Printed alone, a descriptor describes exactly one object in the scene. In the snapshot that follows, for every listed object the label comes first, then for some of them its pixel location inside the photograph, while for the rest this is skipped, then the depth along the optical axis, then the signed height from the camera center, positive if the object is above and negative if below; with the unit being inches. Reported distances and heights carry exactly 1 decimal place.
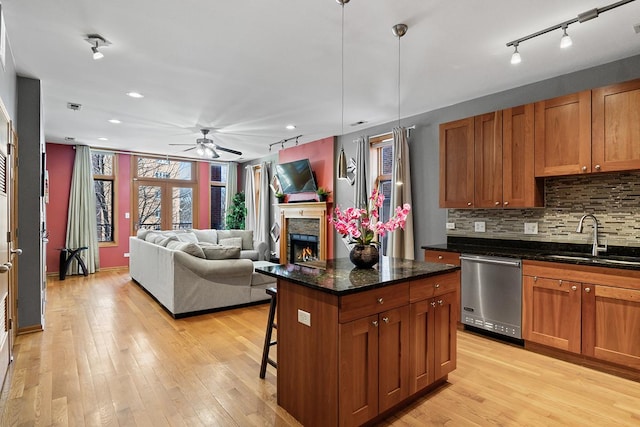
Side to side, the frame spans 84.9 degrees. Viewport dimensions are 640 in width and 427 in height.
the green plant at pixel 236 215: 345.1 -2.9
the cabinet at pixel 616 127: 110.9 +27.3
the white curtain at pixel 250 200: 332.5 +11.7
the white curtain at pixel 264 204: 311.1 +7.1
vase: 98.5 -12.5
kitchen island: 75.2 -30.3
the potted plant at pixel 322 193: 243.6 +13.0
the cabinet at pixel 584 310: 105.3 -32.5
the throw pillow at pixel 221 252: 176.9 -20.4
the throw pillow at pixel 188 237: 259.8 -18.8
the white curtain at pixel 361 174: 214.8 +23.3
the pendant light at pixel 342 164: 123.3 +16.9
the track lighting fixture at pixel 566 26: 89.3 +51.7
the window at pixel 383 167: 209.6 +27.4
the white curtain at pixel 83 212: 267.1 +0.5
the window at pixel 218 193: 350.0 +19.4
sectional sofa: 163.9 -32.8
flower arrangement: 93.9 -3.3
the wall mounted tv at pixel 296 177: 255.6 +26.9
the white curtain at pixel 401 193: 185.3 +9.9
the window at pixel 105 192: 289.1 +17.2
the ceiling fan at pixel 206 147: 218.0 +40.9
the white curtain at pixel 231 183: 354.3 +29.5
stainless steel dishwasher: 130.0 -32.2
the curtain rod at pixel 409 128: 184.1 +44.5
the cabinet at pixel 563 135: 120.6 +27.4
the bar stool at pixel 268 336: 107.6 -38.6
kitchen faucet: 124.1 -10.2
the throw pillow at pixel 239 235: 290.2 -19.1
